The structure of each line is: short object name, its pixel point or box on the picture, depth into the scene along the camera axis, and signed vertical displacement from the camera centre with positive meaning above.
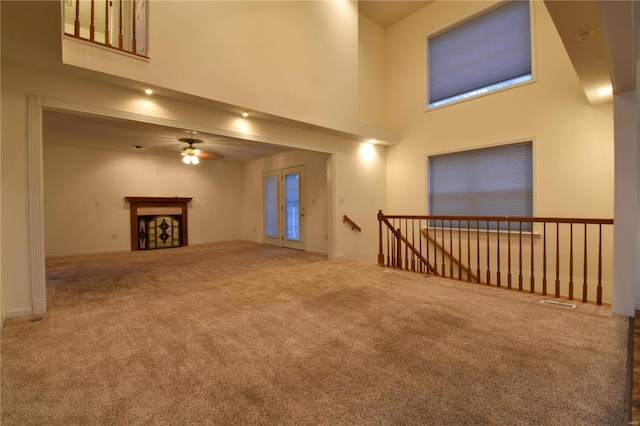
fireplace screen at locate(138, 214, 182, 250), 7.85 -0.58
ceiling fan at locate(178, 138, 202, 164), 6.65 +1.32
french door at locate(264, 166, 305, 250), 7.69 +0.08
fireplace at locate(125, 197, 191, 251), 7.72 -0.32
